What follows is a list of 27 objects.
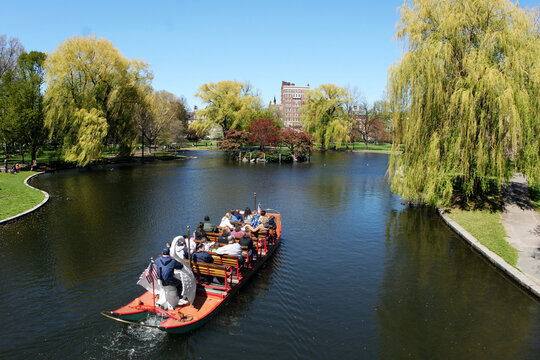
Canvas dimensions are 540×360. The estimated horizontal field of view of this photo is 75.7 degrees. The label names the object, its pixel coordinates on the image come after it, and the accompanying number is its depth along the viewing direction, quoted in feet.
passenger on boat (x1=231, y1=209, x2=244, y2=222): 57.41
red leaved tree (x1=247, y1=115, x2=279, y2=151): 213.25
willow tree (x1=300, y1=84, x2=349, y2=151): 270.46
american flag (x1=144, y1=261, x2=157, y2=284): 33.81
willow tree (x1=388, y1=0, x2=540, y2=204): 66.28
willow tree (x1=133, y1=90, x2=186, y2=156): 184.94
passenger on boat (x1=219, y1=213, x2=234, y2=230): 52.65
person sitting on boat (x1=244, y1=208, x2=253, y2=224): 56.98
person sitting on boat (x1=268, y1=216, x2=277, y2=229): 53.31
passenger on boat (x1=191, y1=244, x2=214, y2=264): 39.40
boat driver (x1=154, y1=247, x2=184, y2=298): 32.76
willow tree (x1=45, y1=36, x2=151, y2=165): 142.10
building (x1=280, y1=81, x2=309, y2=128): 568.98
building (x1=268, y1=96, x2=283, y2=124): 408.05
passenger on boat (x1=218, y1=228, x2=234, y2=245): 43.97
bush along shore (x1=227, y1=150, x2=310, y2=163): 200.81
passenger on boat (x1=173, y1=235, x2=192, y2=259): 39.78
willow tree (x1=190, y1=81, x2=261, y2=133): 248.73
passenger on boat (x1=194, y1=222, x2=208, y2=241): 47.06
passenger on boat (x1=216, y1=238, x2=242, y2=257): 41.70
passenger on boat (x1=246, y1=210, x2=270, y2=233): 50.42
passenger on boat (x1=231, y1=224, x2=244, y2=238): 47.60
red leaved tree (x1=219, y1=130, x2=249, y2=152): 213.52
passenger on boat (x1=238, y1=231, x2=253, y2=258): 44.46
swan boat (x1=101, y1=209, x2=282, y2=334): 32.19
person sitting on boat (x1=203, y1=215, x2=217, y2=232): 51.56
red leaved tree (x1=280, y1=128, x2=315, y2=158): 200.95
